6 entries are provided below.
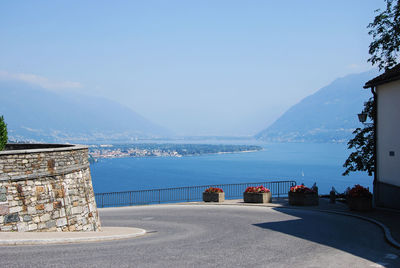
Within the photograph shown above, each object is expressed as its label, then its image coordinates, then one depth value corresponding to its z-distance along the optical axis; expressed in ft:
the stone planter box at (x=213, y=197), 82.48
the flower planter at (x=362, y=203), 61.87
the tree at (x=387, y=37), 87.27
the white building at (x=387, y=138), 61.26
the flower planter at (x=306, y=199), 72.79
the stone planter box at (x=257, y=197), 76.89
